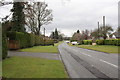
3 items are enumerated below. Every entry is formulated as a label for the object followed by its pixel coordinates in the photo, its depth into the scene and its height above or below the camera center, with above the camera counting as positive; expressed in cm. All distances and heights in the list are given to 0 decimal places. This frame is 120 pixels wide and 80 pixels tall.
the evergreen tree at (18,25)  2270 +337
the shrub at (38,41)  2758 -51
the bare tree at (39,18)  3068 +625
